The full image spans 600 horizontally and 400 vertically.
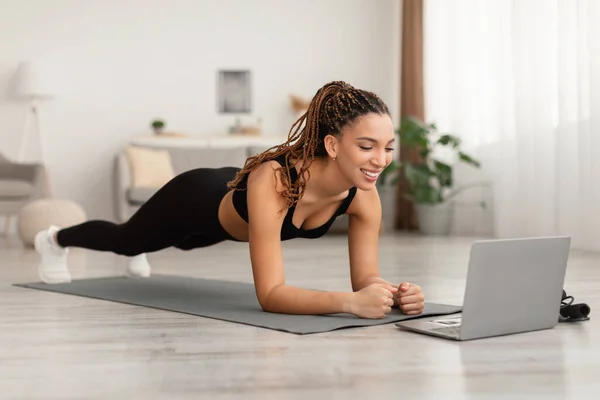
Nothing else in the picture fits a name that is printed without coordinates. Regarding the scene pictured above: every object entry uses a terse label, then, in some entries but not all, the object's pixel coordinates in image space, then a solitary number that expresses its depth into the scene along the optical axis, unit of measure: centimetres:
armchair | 714
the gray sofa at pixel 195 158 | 752
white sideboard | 779
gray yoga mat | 244
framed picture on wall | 853
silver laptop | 209
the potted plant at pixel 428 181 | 759
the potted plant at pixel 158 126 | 805
